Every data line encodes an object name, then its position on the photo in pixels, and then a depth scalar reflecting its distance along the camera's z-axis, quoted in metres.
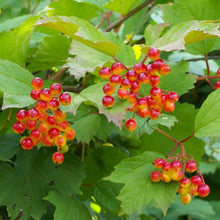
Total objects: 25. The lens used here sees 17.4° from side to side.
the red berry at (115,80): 0.67
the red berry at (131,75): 0.67
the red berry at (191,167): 0.71
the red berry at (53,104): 0.69
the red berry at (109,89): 0.67
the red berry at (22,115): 0.71
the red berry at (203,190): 0.70
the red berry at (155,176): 0.70
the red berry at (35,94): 0.69
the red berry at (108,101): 0.67
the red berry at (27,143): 0.73
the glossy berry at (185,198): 0.72
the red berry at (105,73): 0.68
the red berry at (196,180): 0.71
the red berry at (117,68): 0.68
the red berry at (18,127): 0.72
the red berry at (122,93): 0.67
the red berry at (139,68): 0.68
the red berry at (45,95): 0.69
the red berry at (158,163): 0.71
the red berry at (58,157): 0.74
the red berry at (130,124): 0.70
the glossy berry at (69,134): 0.72
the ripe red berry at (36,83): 0.70
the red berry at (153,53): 0.67
